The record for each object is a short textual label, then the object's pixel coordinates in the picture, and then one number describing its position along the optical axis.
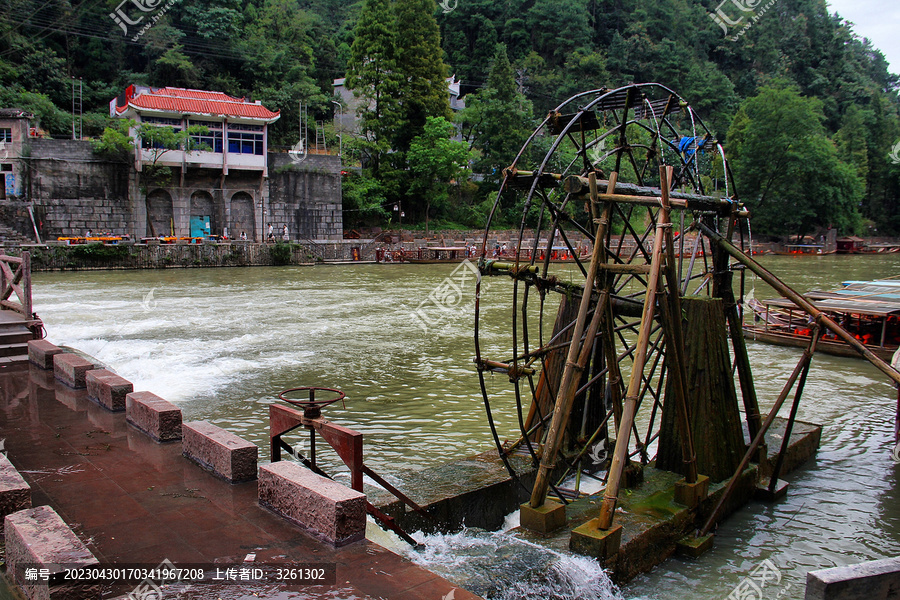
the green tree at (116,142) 39.94
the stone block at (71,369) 9.32
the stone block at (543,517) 5.97
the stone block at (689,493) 6.69
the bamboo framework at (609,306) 6.08
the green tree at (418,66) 54.84
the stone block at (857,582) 4.19
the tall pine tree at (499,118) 56.47
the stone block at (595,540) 5.50
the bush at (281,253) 42.34
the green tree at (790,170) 61.78
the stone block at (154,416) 7.12
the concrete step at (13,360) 10.87
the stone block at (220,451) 6.06
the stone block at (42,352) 10.46
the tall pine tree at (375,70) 52.78
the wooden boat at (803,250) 63.03
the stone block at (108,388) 8.21
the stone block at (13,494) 5.00
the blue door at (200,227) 44.94
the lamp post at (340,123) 51.01
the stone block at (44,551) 3.98
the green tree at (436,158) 51.50
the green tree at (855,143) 73.88
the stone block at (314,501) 4.89
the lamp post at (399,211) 55.12
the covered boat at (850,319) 16.14
